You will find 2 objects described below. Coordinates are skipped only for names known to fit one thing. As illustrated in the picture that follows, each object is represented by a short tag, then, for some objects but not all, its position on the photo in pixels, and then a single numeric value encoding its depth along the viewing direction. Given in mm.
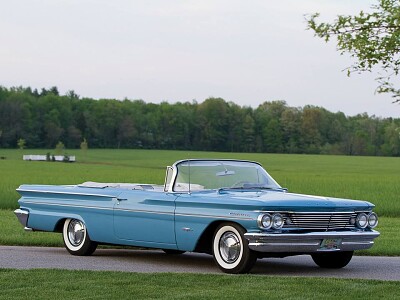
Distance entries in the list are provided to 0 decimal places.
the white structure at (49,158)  101875
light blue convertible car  11406
